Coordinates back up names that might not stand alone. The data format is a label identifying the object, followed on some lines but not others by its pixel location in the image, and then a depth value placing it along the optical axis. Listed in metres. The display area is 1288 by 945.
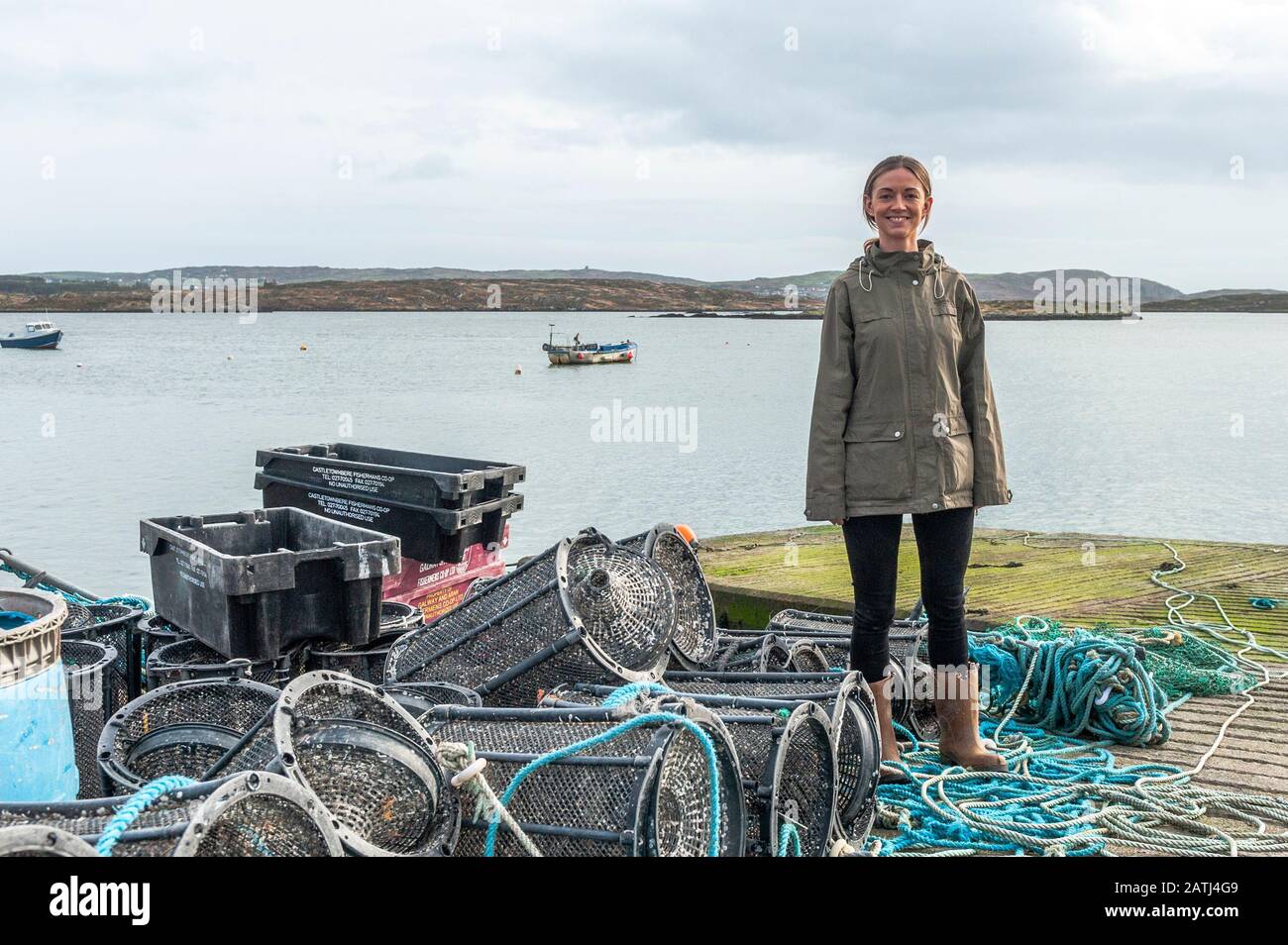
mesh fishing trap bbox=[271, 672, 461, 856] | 2.87
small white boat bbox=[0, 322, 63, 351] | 76.69
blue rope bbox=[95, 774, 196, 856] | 2.28
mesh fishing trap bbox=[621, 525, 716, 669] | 4.84
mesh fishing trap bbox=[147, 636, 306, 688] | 4.82
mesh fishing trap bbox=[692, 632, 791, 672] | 4.75
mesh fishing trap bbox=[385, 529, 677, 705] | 4.19
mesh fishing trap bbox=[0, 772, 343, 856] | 2.33
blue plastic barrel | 3.54
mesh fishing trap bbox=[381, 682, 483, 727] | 4.04
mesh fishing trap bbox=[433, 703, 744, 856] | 2.96
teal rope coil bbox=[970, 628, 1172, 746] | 4.67
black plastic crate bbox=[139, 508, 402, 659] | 5.08
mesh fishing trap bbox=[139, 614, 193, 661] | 5.50
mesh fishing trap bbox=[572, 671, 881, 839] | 3.70
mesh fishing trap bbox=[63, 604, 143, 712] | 5.45
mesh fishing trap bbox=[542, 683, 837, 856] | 3.29
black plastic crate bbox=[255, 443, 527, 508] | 7.51
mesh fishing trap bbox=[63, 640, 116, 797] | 4.93
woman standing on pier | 3.88
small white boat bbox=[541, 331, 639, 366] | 68.69
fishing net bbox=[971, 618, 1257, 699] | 5.35
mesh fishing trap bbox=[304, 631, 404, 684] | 5.29
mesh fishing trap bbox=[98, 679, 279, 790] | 4.04
